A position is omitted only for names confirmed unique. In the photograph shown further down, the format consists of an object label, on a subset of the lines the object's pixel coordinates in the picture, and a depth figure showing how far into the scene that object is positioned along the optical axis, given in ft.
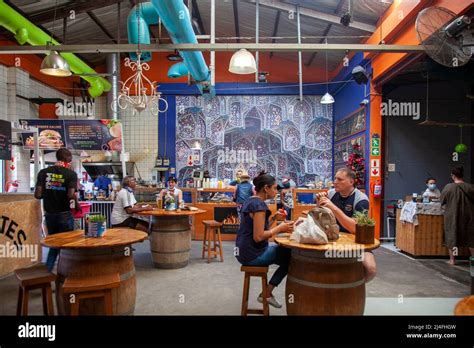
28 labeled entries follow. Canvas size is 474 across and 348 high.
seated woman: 9.21
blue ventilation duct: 14.29
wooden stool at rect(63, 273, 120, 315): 7.76
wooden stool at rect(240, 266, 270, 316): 9.20
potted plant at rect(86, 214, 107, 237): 9.71
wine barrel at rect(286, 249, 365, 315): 8.10
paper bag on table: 8.29
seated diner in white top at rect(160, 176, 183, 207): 19.52
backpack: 8.84
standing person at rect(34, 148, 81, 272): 13.51
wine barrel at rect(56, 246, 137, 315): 8.70
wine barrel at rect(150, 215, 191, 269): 15.97
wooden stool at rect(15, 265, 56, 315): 8.57
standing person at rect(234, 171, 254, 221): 20.81
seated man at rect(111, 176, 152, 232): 16.44
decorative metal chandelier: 14.46
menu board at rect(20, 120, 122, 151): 26.20
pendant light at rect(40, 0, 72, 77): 15.49
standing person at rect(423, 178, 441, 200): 20.64
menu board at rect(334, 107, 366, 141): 26.21
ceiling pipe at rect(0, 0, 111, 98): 17.66
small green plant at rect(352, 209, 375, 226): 8.49
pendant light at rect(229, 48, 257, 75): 15.37
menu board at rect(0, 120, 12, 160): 17.90
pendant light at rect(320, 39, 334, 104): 26.11
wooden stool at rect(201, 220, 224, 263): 17.87
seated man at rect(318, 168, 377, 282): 9.86
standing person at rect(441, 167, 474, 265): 17.28
